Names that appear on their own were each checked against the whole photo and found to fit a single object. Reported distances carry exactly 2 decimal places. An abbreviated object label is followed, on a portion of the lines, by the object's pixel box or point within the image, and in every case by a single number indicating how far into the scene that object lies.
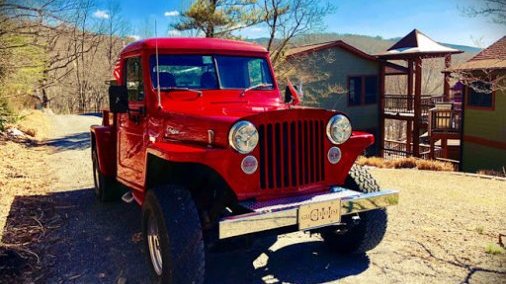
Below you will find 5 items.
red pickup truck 3.31
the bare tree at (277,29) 16.11
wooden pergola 19.53
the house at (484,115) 14.55
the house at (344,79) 19.80
